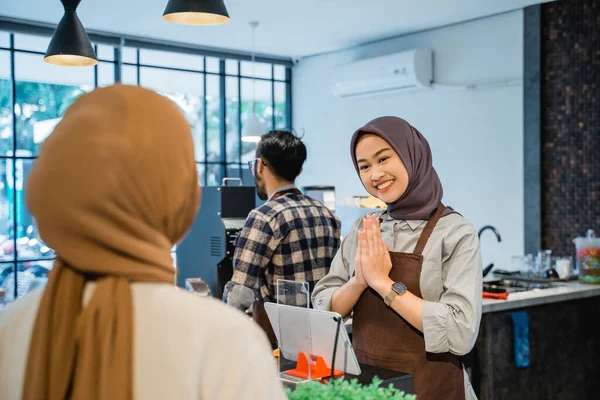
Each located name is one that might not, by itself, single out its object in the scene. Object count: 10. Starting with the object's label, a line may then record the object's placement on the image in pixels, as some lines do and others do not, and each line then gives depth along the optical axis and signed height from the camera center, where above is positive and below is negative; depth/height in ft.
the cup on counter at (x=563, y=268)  15.89 -1.83
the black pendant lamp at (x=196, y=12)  11.09 +2.76
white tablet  5.93 -1.27
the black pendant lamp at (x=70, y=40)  13.52 +2.79
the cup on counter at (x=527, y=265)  16.14 -1.79
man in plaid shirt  9.41 -0.62
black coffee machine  15.26 -0.99
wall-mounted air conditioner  25.39 +4.17
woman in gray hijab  6.57 -0.85
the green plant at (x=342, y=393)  4.61 -1.35
